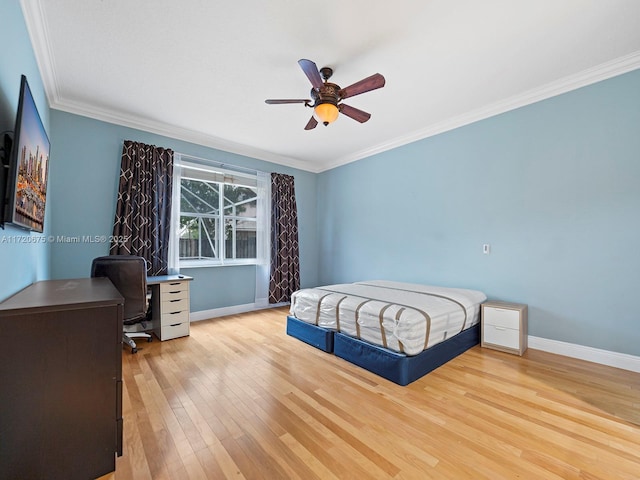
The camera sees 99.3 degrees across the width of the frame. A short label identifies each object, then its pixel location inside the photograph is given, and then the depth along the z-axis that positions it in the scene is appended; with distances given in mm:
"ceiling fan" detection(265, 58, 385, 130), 2092
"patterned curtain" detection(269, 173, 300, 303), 4738
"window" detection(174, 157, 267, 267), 3984
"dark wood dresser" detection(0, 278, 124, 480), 1101
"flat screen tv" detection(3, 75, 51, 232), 1340
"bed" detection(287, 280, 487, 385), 2203
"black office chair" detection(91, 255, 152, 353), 2562
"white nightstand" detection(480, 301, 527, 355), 2709
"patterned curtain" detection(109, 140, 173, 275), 3273
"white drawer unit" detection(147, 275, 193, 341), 3145
